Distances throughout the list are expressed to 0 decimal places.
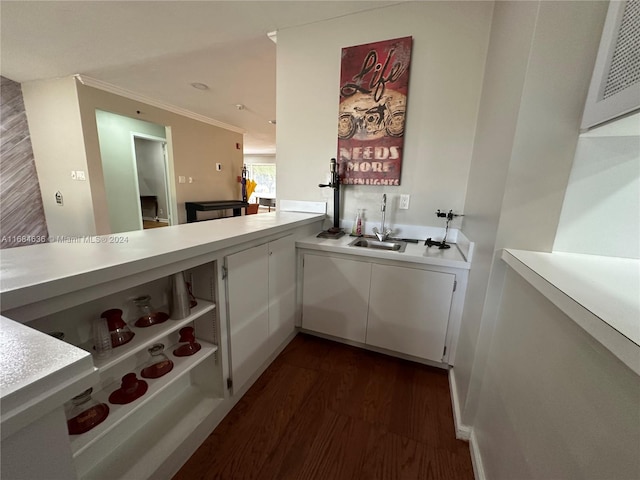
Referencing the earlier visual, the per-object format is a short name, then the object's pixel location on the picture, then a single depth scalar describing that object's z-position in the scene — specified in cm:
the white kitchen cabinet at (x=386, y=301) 152
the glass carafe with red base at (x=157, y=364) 102
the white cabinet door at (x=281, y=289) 156
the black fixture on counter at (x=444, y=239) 176
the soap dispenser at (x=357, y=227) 204
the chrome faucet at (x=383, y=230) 195
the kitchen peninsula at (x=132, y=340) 36
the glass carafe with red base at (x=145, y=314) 101
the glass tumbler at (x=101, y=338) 84
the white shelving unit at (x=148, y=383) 83
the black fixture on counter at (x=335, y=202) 199
